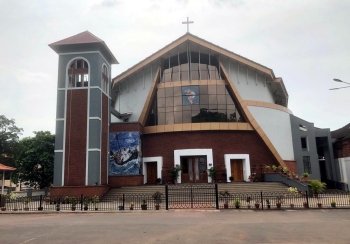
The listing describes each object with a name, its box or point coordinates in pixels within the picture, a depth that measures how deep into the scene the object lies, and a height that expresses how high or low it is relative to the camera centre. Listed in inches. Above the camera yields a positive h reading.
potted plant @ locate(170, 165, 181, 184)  1096.8 +4.9
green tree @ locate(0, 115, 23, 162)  1510.8 +203.3
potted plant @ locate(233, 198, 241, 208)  659.4 -67.2
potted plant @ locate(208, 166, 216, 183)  1078.9 -1.1
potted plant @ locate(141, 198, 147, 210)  676.7 -69.2
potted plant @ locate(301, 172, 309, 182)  1026.1 -24.1
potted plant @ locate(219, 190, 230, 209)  755.5 -58.7
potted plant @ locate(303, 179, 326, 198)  821.9 -46.7
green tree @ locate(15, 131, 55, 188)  1184.2 +70.0
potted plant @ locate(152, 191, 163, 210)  741.6 -57.3
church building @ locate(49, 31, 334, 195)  958.4 +191.8
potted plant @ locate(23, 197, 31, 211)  704.7 -59.3
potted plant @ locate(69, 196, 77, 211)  686.9 -59.8
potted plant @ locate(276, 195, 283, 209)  644.2 -67.1
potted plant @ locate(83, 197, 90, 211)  686.5 -64.2
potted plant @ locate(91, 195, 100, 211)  688.0 -60.5
